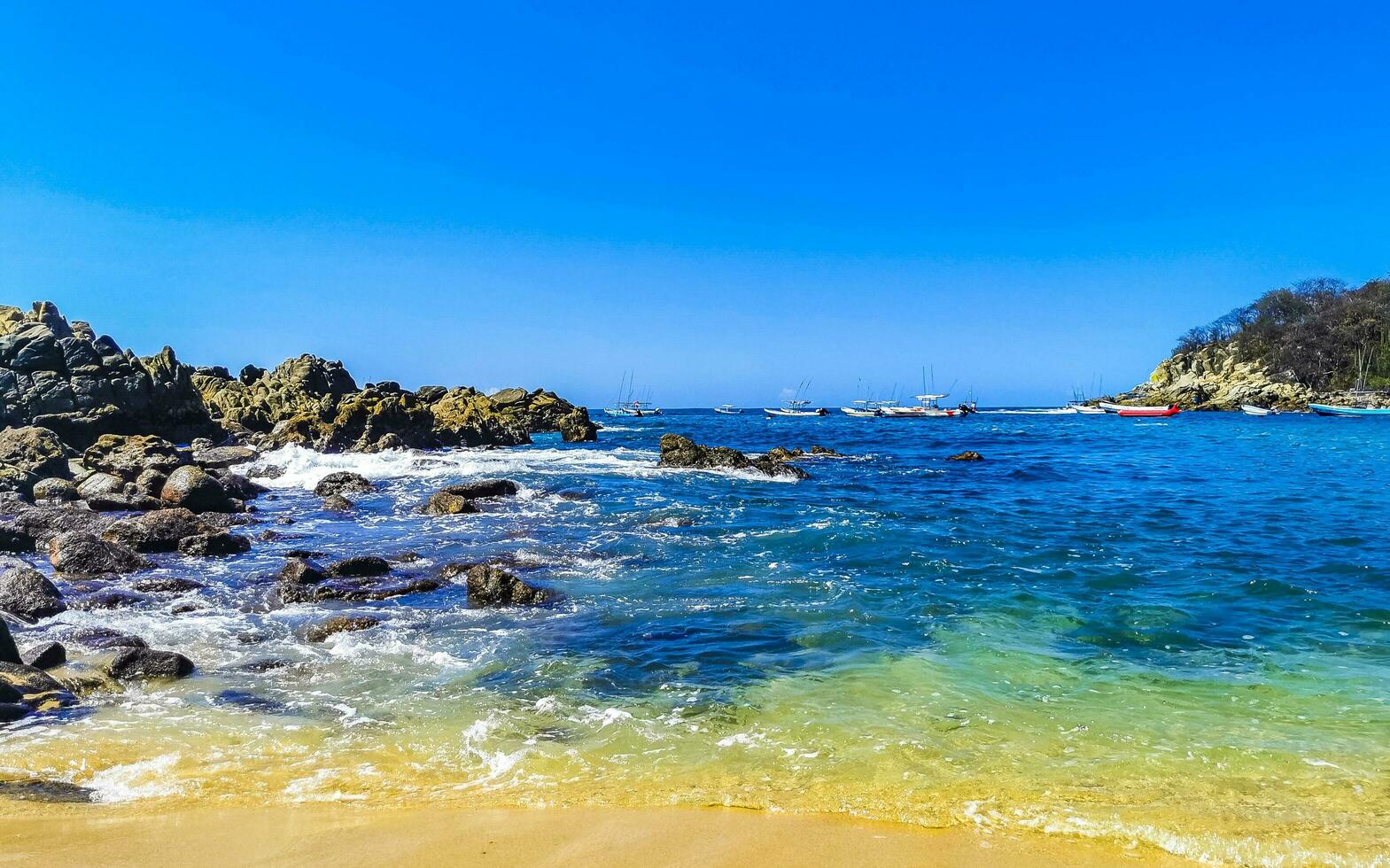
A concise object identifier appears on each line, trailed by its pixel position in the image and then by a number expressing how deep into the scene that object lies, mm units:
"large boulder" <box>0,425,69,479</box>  22125
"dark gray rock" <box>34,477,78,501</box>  20562
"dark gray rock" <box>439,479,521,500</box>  24141
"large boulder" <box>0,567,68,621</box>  10969
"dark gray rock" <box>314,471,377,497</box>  27172
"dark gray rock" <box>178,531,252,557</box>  16047
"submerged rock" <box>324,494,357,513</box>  23109
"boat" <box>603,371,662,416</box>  176500
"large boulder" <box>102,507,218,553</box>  16250
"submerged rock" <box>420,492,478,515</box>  22078
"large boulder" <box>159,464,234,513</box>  20781
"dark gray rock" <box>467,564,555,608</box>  12078
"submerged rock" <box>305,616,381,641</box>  10320
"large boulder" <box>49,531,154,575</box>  13789
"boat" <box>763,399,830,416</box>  149988
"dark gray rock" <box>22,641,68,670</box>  8648
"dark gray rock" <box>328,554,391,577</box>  14000
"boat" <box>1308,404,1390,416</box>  72375
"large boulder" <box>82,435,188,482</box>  25953
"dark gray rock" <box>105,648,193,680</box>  8508
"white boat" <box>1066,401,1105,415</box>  124162
